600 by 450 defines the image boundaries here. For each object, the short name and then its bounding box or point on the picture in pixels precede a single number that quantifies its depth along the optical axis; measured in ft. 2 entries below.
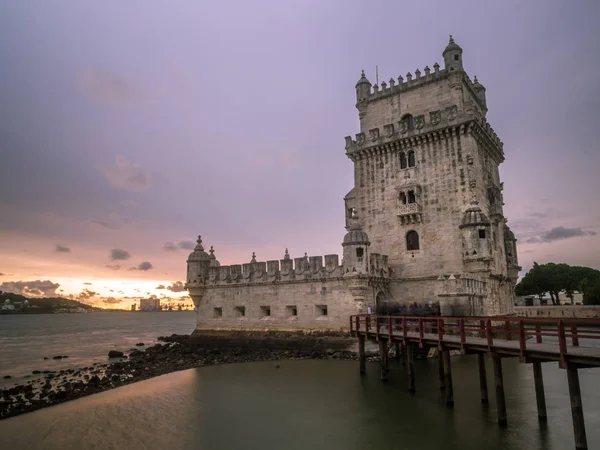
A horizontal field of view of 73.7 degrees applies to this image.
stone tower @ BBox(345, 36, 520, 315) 85.46
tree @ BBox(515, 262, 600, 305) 193.26
